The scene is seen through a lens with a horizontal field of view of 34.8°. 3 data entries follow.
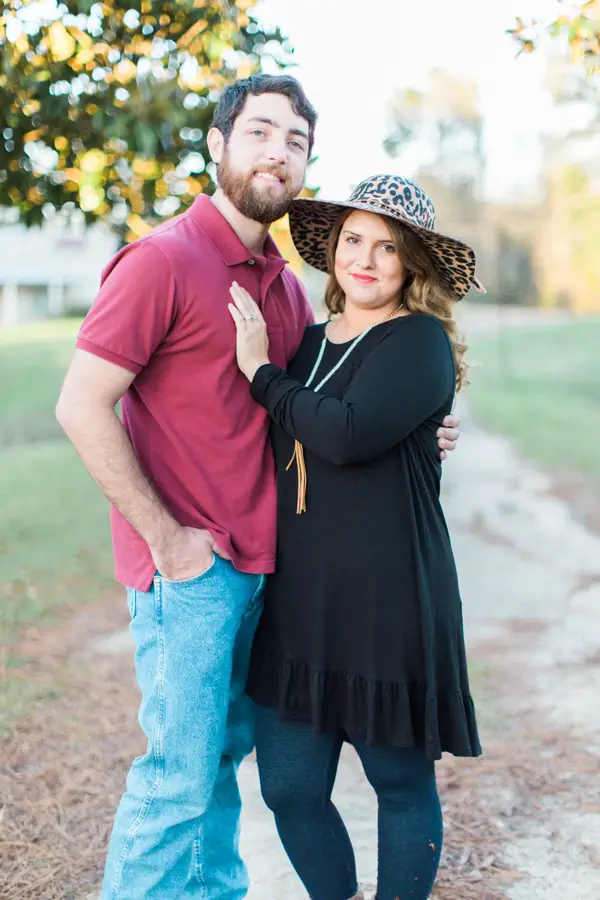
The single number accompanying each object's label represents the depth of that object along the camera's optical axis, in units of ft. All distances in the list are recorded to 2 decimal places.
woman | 7.48
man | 7.16
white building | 48.75
